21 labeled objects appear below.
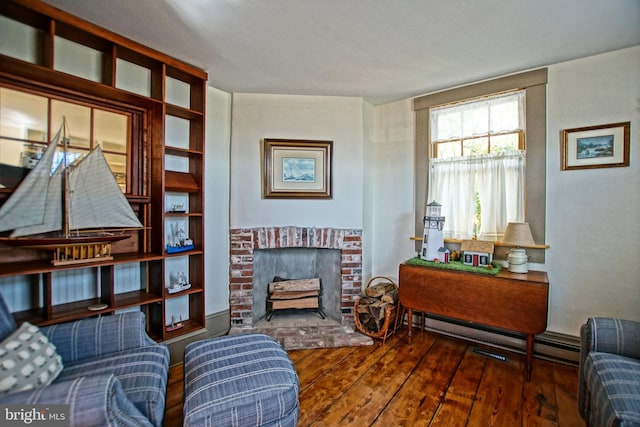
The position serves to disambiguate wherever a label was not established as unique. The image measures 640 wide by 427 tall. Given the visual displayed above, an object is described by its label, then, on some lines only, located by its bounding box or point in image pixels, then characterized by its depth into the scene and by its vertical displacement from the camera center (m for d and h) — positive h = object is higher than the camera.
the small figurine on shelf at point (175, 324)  2.33 -0.94
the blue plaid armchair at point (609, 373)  1.15 -0.74
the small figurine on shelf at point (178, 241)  2.29 -0.25
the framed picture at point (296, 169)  2.74 +0.41
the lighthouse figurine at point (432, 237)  2.55 -0.22
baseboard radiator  2.22 -1.07
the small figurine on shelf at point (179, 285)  2.32 -0.61
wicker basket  2.56 -1.03
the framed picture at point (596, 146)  2.06 +0.50
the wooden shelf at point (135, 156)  1.67 +0.43
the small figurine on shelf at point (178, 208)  2.37 +0.02
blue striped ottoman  1.18 -0.78
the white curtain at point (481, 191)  2.42 +0.19
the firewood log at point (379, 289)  2.72 -0.75
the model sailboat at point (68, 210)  1.58 +0.00
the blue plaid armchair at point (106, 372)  0.93 -0.69
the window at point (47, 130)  1.66 +0.51
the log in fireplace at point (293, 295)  2.85 -0.83
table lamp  2.20 -0.22
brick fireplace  2.71 -0.41
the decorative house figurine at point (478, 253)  2.37 -0.34
